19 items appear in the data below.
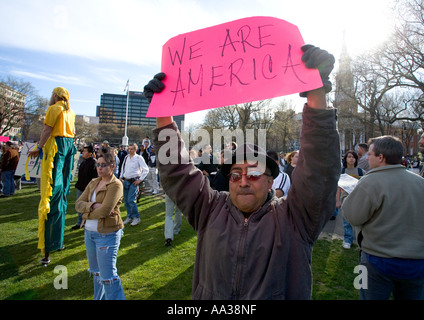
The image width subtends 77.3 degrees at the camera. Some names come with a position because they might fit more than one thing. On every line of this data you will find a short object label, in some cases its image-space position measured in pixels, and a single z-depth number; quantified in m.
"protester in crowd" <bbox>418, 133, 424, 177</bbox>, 3.52
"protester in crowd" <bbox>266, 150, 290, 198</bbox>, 4.38
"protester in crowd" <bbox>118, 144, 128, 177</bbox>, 11.36
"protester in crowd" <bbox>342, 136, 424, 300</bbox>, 2.30
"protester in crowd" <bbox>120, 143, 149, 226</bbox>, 7.09
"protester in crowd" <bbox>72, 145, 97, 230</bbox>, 6.34
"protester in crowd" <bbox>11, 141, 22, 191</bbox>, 11.66
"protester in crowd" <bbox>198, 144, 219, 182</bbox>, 6.10
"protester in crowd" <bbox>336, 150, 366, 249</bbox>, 5.61
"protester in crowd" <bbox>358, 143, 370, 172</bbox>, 6.14
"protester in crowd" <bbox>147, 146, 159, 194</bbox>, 11.42
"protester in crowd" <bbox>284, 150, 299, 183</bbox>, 5.56
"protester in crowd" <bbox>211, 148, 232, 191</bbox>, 4.61
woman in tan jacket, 3.02
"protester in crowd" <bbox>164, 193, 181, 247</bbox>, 5.67
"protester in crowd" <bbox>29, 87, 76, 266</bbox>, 4.41
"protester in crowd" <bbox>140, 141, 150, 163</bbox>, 11.68
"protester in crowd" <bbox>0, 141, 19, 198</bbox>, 10.39
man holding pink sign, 1.37
